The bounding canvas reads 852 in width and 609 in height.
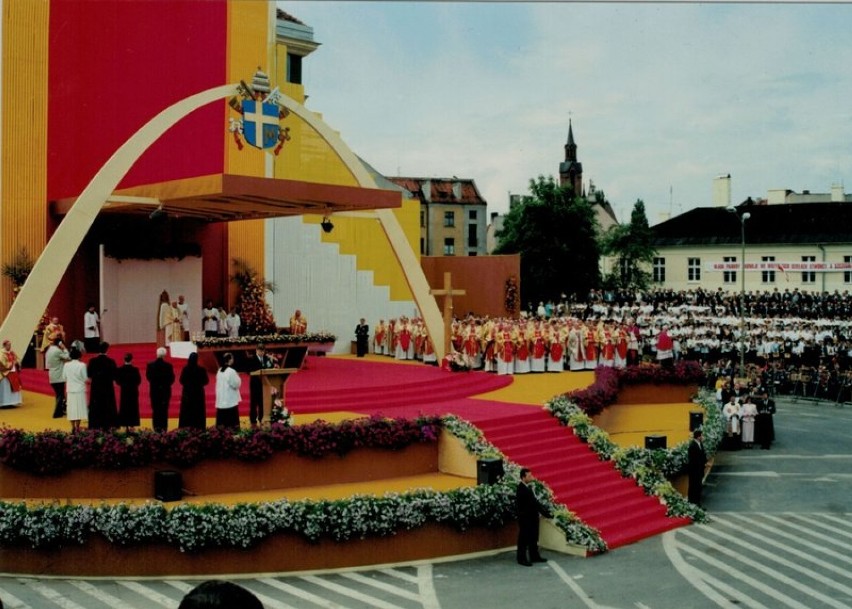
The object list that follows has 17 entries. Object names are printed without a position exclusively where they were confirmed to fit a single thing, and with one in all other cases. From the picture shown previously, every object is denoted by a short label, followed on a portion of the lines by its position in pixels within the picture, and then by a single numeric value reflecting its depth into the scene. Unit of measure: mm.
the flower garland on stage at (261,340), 19141
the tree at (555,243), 49344
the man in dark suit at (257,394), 15922
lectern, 15133
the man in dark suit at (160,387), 15234
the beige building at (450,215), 73375
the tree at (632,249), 55562
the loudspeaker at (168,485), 13523
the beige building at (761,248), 50188
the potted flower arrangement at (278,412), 15234
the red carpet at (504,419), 15406
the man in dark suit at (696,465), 17125
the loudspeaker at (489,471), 14523
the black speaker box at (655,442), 18281
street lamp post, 31141
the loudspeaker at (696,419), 21438
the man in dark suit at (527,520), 13211
